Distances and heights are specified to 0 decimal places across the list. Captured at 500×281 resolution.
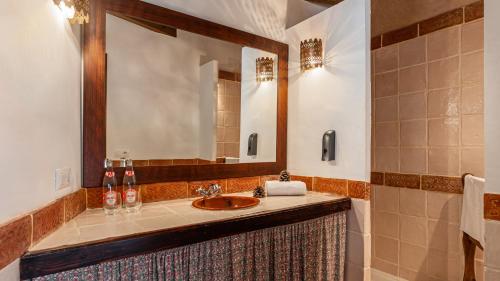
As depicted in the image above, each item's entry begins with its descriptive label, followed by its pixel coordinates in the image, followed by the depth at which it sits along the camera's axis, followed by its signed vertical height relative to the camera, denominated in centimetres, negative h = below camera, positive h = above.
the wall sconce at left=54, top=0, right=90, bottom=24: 103 +49
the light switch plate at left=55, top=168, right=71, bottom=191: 104 -15
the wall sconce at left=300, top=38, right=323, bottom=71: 193 +61
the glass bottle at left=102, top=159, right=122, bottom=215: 129 -24
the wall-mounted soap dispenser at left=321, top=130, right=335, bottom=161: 181 -3
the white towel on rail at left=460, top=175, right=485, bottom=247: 164 -40
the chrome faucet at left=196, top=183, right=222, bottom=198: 162 -29
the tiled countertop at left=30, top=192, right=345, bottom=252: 92 -33
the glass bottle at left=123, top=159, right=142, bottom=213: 134 -25
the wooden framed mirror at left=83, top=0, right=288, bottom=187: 139 +26
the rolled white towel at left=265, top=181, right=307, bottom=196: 177 -30
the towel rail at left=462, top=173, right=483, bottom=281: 176 -72
